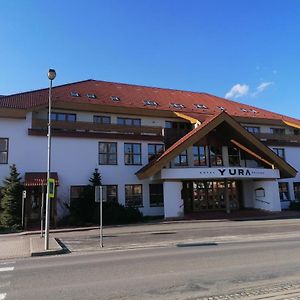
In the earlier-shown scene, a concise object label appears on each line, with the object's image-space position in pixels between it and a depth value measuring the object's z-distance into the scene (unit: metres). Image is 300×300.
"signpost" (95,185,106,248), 16.50
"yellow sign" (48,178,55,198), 15.77
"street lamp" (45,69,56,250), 15.53
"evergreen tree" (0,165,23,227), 24.05
